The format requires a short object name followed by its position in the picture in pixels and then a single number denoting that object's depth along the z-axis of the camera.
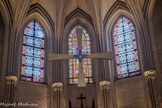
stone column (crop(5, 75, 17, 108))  18.31
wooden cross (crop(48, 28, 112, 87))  18.06
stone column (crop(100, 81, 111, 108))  19.95
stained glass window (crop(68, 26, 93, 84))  21.83
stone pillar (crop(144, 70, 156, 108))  18.22
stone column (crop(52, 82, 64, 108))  19.84
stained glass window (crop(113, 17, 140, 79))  21.03
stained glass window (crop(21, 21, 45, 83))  21.06
